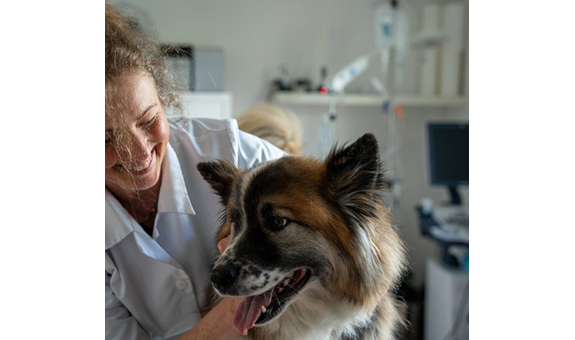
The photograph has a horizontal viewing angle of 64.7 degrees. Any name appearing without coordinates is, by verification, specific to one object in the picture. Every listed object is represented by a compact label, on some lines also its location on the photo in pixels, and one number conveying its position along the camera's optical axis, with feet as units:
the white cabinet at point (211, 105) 12.05
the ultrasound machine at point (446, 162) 10.50
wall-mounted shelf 13.10
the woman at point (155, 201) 3.55
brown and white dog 3.44
